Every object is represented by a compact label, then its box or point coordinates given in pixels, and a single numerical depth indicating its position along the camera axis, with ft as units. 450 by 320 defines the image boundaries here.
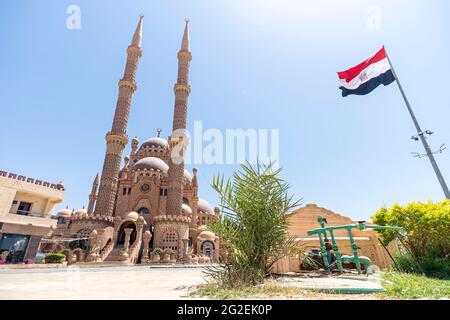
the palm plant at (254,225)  16.25
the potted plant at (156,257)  84.28
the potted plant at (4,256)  50.14
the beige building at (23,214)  56.08
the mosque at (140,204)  88.84
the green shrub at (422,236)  26.66
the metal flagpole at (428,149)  30.70
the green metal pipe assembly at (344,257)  19.79
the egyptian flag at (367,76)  40.60
